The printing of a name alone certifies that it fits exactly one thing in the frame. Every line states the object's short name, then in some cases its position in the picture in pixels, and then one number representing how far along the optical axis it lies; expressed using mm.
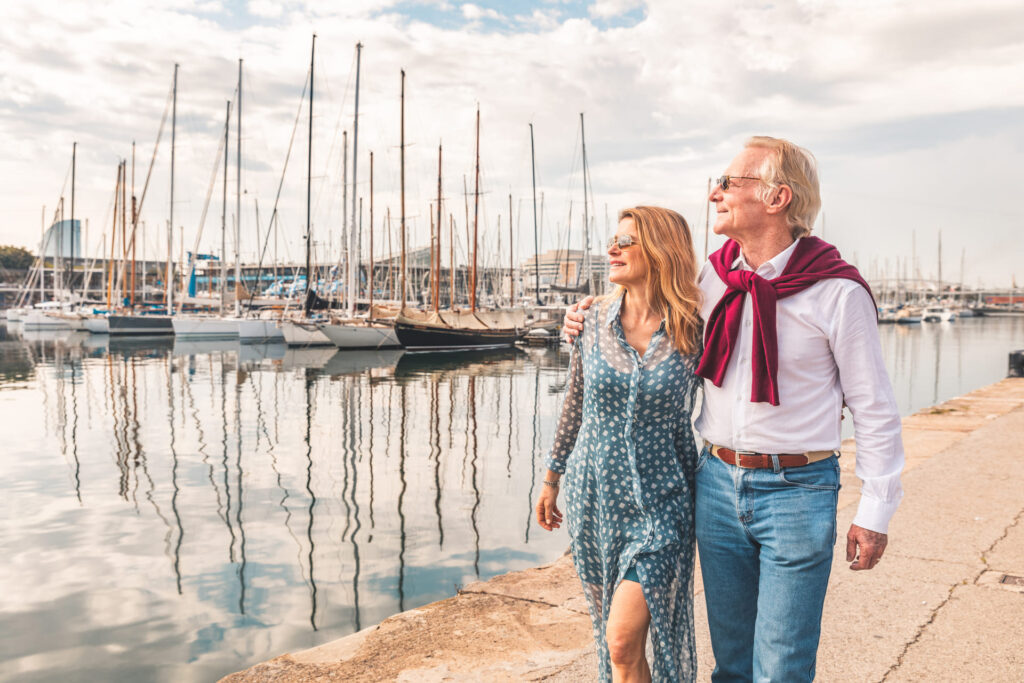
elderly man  2105
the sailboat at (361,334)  37969
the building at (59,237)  62097
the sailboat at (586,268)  49919
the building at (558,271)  55781
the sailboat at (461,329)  37594
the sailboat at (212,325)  45469
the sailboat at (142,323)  48219
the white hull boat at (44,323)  55125
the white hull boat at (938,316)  97375
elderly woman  2414
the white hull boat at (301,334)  40000
